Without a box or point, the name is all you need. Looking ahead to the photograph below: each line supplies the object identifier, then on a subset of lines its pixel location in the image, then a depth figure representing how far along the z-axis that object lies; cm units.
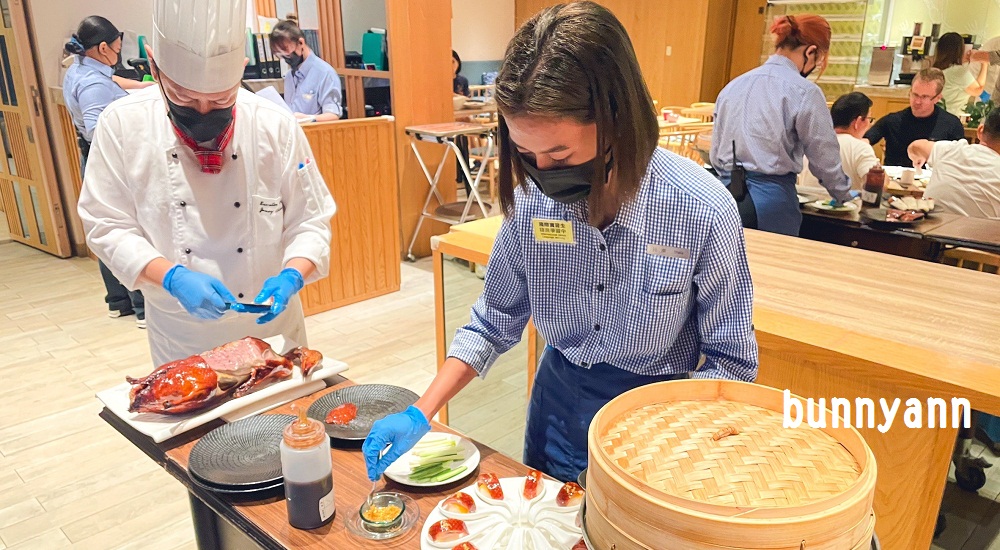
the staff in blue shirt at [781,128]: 322
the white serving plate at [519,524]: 105
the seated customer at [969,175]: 337
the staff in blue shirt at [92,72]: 402
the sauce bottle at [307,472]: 109
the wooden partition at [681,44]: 855
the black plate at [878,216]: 317
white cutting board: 140
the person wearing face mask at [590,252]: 103
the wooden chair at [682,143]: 556
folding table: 481
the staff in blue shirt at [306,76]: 489
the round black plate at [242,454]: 122
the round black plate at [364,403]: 138
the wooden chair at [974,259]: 292
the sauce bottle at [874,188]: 354
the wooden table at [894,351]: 154
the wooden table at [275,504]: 111
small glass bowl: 111
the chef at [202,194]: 163
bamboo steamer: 68
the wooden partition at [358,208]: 433
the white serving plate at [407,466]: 124
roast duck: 144
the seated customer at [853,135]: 397
